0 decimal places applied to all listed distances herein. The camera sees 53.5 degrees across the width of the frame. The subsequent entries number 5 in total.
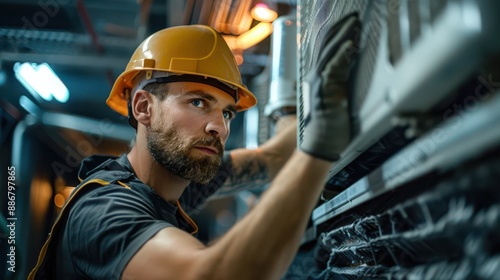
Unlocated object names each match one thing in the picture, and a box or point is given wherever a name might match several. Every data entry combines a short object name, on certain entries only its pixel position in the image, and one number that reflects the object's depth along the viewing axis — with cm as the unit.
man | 99
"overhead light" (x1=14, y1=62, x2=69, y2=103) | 274
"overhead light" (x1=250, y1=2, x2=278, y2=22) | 299
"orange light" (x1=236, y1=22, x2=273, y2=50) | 334
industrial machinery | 65
